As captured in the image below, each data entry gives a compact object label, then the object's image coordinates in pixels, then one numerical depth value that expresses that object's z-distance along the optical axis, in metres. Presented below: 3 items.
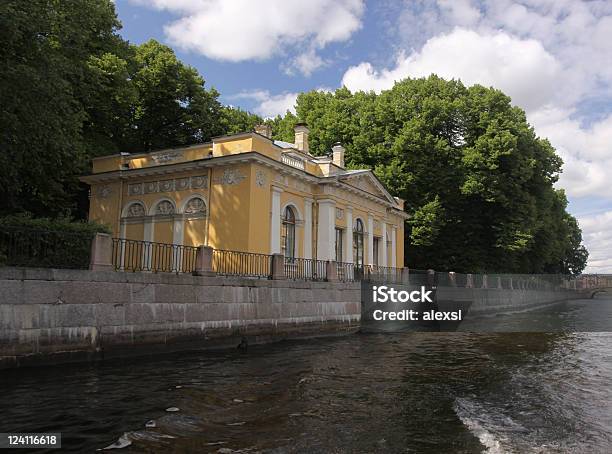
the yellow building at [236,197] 18.31
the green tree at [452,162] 30.64
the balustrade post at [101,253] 10.39
